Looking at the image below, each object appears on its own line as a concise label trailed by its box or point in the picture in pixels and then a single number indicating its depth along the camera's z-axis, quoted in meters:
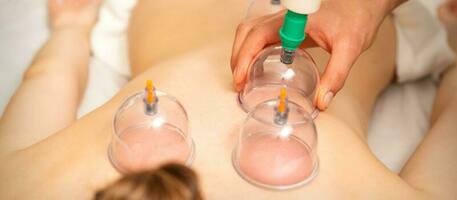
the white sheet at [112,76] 1.35
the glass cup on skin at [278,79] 1.13
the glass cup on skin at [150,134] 0.96
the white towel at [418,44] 1.41
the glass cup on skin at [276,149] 0.95
